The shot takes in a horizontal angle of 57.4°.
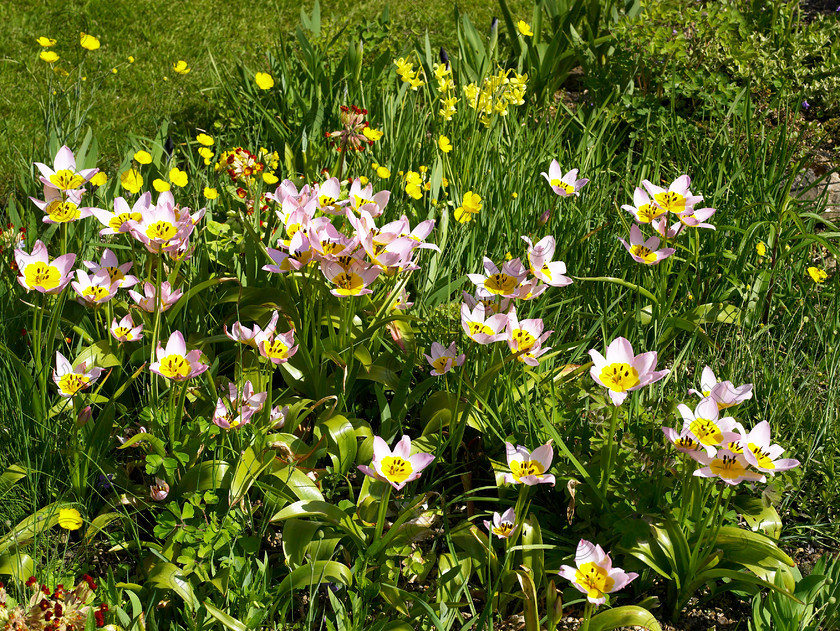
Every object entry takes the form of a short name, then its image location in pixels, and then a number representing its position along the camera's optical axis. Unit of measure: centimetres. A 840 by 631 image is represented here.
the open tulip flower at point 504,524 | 168
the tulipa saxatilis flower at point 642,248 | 204
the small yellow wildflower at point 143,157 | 243
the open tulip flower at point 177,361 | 167
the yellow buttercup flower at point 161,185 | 221
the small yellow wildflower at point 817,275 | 250
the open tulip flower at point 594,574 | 146
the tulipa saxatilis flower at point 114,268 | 191
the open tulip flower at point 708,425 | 146
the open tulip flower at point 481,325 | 167
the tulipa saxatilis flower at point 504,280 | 178
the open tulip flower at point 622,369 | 154
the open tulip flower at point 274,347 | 173
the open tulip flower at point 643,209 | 209
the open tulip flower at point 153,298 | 191
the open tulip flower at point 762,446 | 151
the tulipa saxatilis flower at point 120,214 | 187
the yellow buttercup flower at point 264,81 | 302
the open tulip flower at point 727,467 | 144
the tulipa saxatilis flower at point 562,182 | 229
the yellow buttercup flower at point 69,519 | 168
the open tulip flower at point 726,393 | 156
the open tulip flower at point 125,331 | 193
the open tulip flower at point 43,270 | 175
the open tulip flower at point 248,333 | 173
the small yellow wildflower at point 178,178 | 237
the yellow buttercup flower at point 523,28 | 366
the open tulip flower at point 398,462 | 158
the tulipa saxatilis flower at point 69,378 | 177
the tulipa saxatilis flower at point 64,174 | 191
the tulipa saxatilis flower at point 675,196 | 207
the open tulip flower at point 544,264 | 183
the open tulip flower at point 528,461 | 162
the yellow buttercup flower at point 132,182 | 223
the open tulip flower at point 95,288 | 188
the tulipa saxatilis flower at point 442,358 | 187
